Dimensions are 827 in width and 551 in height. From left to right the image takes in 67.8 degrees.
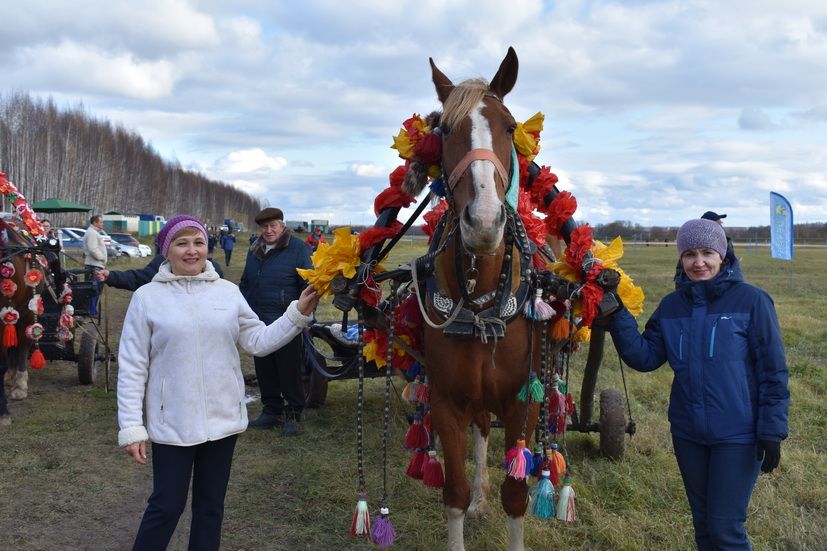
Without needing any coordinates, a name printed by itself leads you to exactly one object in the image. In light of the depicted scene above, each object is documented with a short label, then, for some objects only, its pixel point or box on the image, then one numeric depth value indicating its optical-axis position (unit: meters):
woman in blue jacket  2.49
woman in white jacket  2.61
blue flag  15.42
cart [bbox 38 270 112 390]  6.71
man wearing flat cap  5.70
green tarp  19.36
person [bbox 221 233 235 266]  27.47
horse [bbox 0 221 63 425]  5.86
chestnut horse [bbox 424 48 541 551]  2.77
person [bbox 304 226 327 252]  8.49
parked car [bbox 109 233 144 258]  29.39
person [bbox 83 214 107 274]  11.85
